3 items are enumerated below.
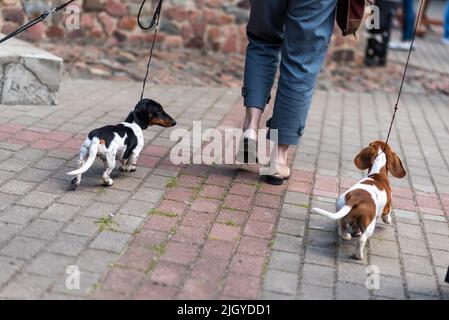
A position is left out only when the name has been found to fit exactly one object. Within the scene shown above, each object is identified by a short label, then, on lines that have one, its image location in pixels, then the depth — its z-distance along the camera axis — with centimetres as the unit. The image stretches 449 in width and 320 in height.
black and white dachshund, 708
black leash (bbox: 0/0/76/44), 771
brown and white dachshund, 627
